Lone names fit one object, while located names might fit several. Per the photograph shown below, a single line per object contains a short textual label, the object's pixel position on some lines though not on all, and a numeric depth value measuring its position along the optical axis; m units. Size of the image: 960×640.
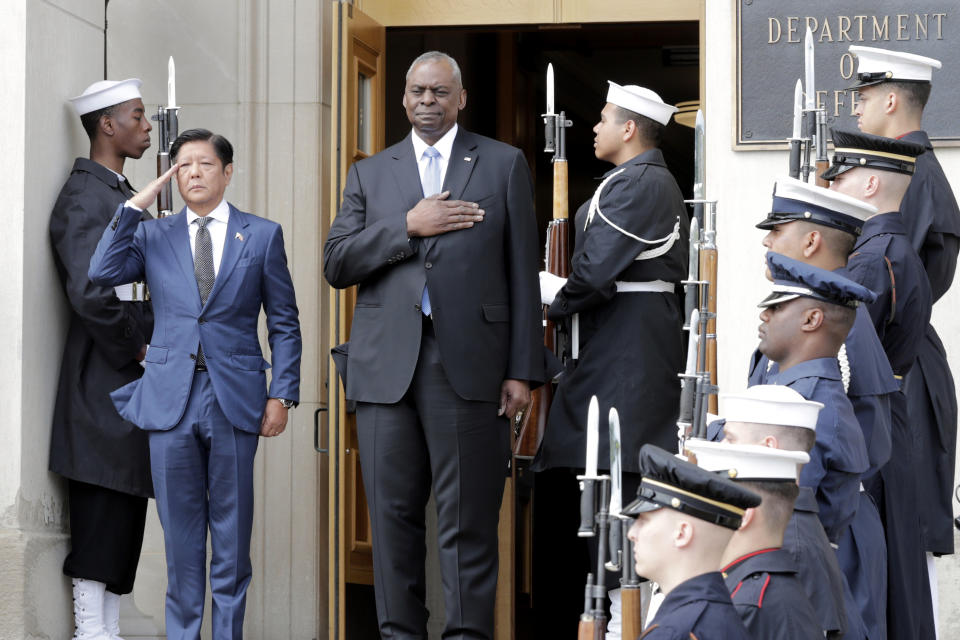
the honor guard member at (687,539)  6.70
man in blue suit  11.82
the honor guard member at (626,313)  11.95
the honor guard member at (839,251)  9.40
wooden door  14.17
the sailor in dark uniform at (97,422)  12.77
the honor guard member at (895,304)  10.43
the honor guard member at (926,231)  11.12
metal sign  13.56
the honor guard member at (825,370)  8.66
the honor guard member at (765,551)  7.32
